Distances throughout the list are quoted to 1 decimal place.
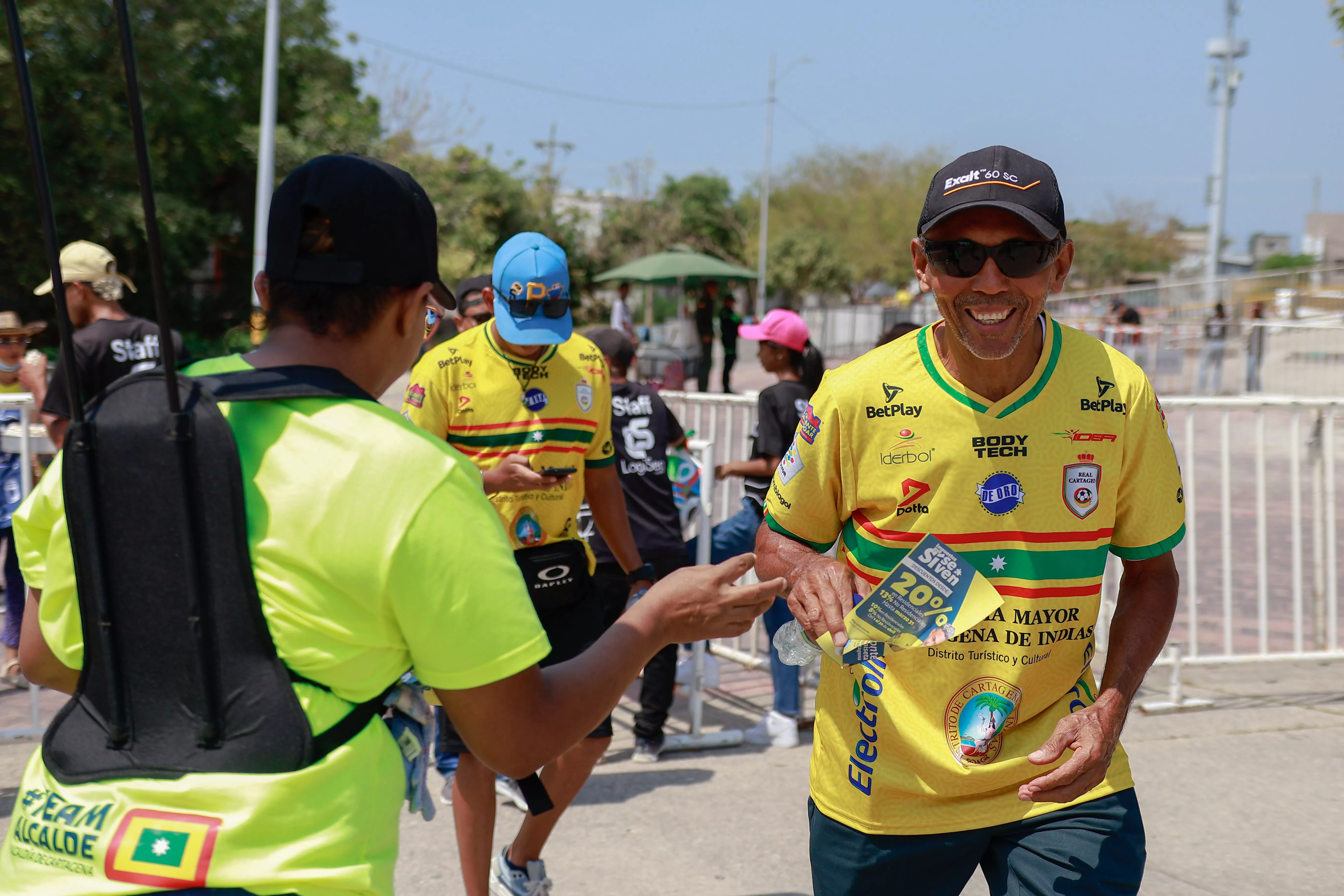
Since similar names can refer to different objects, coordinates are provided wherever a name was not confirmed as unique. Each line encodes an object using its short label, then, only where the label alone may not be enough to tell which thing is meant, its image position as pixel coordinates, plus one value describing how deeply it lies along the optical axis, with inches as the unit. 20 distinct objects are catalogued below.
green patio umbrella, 931.3
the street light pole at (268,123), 737.0
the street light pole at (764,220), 1683.1
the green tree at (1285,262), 2849.4
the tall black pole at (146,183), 60.9
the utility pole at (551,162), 1672.0
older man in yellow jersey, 93.7
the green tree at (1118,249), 2765.7
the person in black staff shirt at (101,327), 225.6
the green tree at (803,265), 2016.5
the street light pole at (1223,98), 1374.3
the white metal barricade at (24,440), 230.8
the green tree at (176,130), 844.6
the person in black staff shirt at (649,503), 215.3
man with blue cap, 156.0
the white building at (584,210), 1676.9
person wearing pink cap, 224.4
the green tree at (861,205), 2394.2
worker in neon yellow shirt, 57.8
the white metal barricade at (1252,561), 251.1
